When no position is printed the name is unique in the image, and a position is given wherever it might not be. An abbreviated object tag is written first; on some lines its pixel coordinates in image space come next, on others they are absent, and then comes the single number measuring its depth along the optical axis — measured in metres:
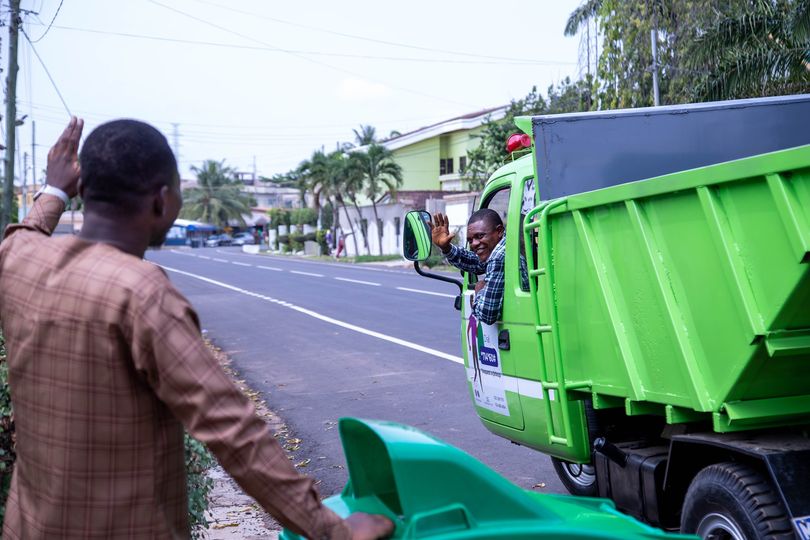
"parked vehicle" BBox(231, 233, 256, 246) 93.44
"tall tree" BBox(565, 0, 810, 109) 14.72
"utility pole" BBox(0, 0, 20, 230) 9.84
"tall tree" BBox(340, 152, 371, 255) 49.91
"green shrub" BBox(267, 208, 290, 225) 74.12
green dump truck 3.21
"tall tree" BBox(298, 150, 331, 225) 55.19
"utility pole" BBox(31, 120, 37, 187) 45.92
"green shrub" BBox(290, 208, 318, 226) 67.25
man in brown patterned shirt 2.02
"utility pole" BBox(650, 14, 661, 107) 17.27
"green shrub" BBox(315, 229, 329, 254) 58.47
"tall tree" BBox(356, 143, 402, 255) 49.41
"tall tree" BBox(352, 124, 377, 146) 66.29
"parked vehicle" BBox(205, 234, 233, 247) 93.38
